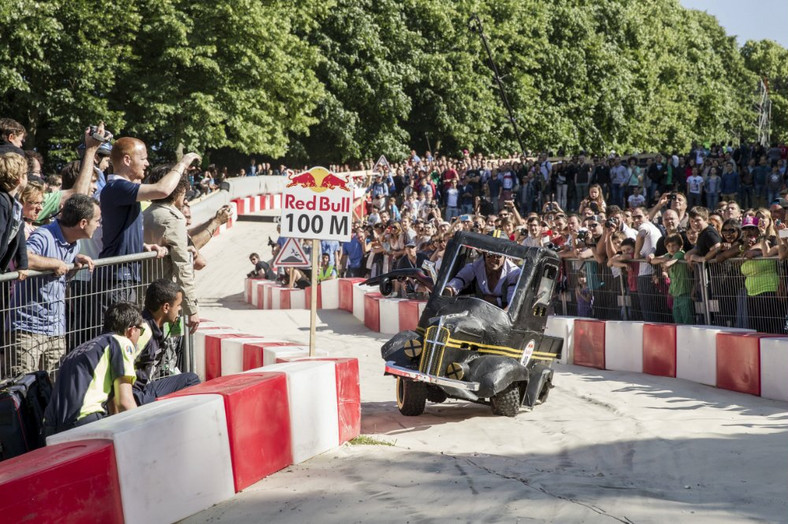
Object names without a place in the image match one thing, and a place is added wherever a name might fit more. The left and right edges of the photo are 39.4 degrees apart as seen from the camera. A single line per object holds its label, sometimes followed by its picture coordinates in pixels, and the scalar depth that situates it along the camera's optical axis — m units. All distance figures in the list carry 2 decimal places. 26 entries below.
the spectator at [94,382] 7.13
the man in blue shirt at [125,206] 8.36
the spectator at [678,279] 13.76
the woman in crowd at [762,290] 12.32
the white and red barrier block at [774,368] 11.59
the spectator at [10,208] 6.92
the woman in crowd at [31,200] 8.57
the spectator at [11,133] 9.07
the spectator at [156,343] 8.34
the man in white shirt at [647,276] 14.41
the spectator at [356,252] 25.29
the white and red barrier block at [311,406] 8.23
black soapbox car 10.56
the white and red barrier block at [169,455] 6.36
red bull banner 12.33
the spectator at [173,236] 9.34
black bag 6.98
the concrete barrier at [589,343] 14.78
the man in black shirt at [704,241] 13.21
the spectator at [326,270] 24.70
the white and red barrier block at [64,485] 5.57
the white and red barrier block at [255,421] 7.38
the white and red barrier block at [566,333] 15.24
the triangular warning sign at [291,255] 17.58
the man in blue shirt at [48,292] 7.59
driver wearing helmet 11.66
